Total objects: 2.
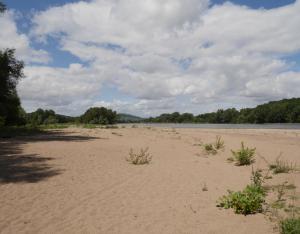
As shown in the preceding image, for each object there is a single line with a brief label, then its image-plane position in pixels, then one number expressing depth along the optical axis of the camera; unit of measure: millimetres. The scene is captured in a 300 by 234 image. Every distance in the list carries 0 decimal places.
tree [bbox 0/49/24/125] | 15055
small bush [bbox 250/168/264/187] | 5707
